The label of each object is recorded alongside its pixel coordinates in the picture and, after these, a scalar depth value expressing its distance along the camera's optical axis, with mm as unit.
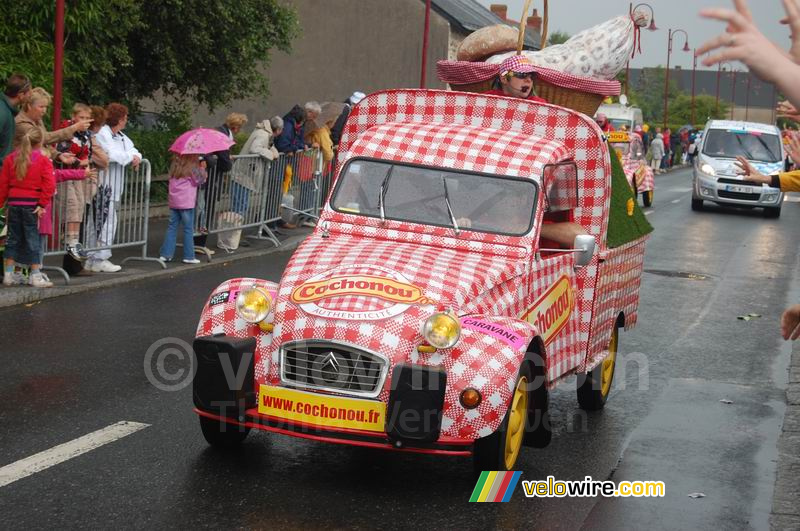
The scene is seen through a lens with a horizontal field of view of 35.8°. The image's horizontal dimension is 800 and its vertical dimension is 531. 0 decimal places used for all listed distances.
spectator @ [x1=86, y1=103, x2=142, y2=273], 13938
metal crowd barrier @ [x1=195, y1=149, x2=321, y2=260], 16484
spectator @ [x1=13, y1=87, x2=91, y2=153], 12492
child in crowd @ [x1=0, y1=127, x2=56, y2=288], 11852
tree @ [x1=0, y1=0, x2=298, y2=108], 17500
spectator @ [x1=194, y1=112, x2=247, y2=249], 16219
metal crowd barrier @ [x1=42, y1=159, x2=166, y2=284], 13227
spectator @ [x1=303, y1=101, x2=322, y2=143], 20375
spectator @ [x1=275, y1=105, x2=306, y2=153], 19344
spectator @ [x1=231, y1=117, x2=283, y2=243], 17203
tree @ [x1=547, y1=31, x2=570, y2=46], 137375
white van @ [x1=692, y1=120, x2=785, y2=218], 30641
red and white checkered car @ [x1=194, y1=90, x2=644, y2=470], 6219
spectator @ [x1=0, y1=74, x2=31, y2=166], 12609
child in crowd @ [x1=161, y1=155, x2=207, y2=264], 15125
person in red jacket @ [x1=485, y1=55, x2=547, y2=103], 8633
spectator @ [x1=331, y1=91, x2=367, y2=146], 23547
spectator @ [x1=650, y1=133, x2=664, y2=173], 55438
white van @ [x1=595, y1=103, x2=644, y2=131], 49556
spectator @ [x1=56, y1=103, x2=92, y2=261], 13203
